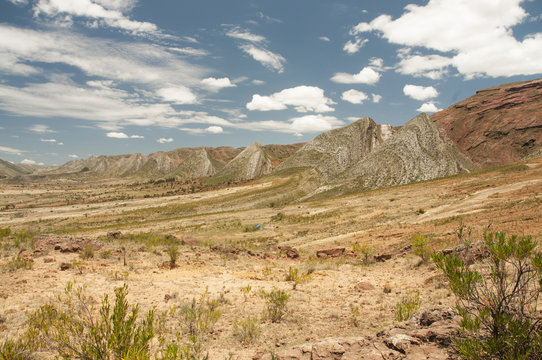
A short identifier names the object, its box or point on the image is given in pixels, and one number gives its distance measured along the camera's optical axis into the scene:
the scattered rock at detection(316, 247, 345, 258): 15.88
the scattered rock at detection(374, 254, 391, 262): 13.20
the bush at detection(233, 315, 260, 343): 5.68
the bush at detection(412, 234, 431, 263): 10.74
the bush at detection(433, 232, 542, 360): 3.29
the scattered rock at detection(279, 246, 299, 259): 15.83
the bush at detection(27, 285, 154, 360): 4.09
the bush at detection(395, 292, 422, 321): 5.89
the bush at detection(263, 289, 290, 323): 6.60
